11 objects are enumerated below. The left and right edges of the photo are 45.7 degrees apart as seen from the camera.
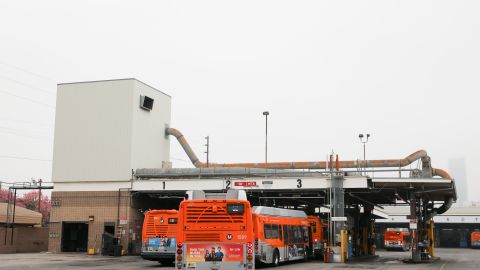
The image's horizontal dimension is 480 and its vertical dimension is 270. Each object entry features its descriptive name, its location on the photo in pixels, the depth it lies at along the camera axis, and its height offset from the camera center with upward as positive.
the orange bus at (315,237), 37.66 -1.17
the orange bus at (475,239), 74.44 -2.27
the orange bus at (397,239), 65.25 -2.13
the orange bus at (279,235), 27.80 -0.86
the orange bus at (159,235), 30.23 -0.98
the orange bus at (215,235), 18.66 -0.58
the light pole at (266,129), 46.48 +7.32
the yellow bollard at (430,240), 41.88 -1.39
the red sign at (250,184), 40.16 +2.40
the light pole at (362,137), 52.12 +7.62
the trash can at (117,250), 41.25 -2.43
